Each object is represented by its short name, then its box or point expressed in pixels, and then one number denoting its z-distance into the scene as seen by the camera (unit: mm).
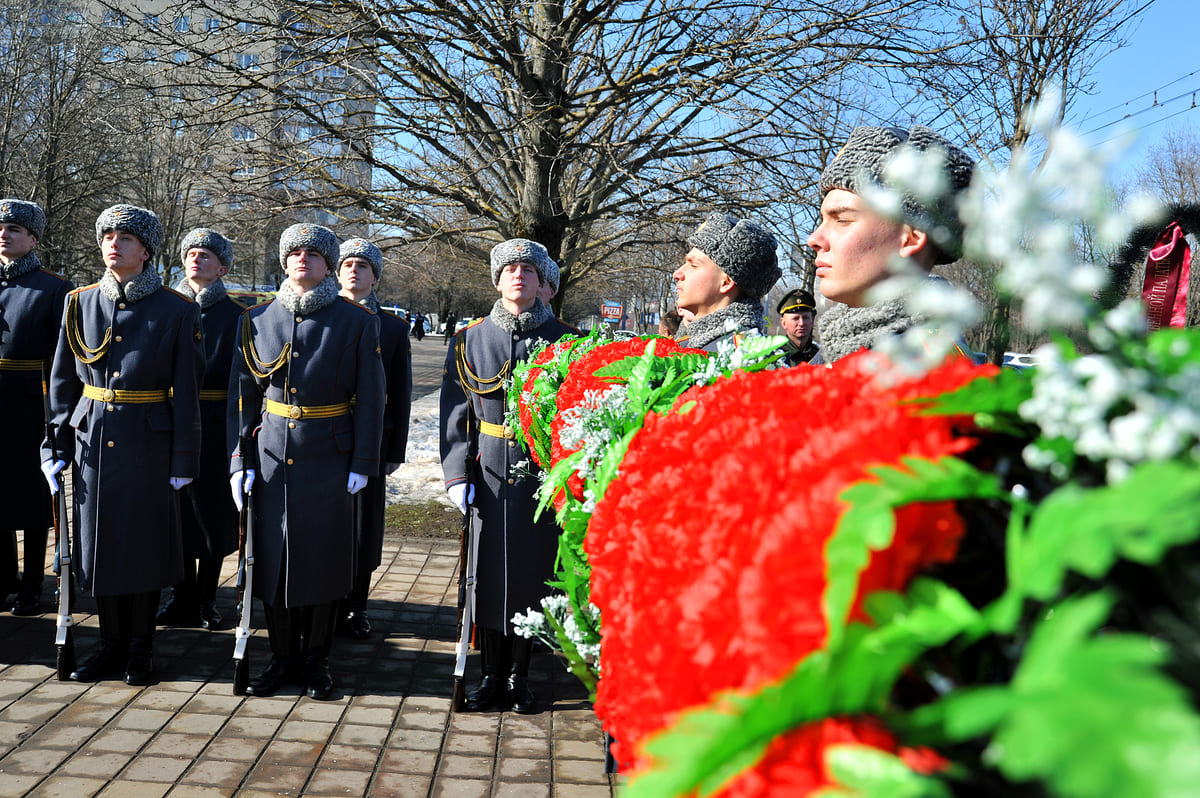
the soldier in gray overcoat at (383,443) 5074
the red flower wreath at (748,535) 793
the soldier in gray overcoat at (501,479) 4281
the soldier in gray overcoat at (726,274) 3260
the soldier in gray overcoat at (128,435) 4336
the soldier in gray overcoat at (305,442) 4262
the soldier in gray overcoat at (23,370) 4938
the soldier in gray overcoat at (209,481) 5145
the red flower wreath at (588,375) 2289
